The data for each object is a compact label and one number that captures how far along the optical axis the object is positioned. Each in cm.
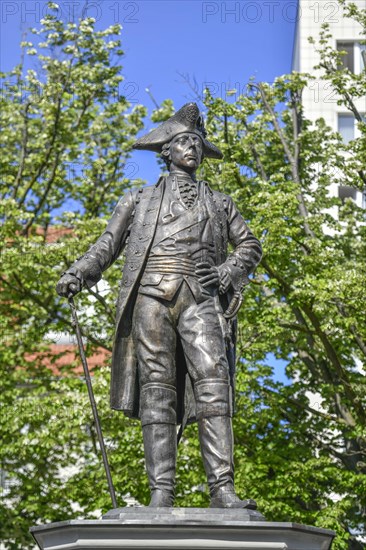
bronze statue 1186
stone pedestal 1051
